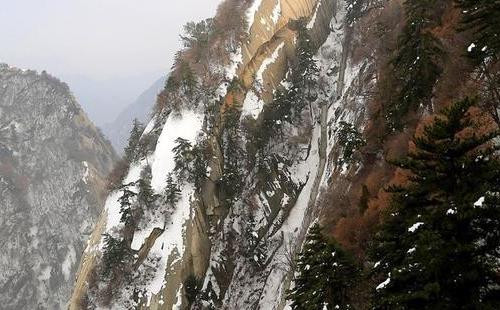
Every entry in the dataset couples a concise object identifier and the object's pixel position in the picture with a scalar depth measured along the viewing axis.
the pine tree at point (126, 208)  49.91
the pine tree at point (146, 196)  50.34
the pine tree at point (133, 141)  63.72
